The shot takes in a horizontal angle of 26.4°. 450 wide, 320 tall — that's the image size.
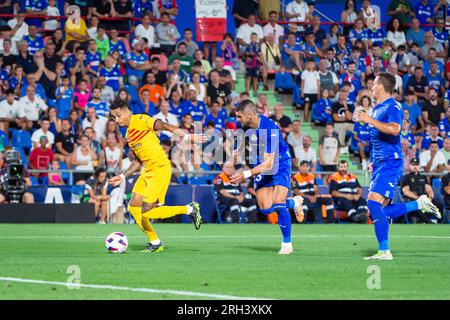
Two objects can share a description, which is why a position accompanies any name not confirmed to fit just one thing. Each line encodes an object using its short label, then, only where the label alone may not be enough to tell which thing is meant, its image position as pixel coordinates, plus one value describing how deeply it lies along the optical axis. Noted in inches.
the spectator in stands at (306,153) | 1061.6
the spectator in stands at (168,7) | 1184.9
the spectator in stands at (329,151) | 1080.8
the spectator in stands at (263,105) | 1086.4
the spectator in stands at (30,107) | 1005.2
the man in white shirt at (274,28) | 1204.5
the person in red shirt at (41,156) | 981.8
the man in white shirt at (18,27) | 1082.1
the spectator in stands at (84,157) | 1002.1
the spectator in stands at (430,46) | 1280.8
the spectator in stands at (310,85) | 1160.2
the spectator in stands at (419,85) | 1219.2
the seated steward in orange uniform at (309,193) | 1013.2
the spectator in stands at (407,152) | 1091.9
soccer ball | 550.9
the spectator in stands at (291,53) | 1198.3
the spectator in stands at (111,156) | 1003.9
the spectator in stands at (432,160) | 1094.4
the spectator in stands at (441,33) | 1311.5
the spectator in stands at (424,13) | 1326.3
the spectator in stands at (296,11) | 1246.9
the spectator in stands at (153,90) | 1071.0
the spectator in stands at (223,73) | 1131.3
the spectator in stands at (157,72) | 1087.0
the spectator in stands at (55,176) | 980.6
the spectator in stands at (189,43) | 1154.0
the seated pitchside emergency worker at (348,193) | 1015.0
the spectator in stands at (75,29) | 1101.1
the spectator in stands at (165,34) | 1157.2
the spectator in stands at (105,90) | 1047.6
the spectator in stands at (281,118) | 1092.6
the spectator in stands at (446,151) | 1098.1
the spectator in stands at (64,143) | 1001.5
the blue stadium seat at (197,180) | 1027.9
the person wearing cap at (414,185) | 1026.7
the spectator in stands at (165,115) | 1035.9
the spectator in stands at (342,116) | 1135.6
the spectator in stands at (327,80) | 1172.5
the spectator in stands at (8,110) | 998.4
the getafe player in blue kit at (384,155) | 506.6
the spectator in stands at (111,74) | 1070.7
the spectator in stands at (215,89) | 1109.1
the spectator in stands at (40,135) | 988.6
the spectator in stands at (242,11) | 1210.0
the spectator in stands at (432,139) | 1130.7
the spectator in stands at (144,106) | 1051.3
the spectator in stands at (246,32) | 1184.2
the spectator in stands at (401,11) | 1296.8
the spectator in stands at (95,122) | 1017.5
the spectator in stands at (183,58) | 1127.0
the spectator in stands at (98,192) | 975.6
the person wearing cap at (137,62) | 1111.0
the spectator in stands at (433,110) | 1182.9
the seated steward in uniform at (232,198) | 988.6
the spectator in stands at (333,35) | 1239.5
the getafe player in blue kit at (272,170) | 550.3
